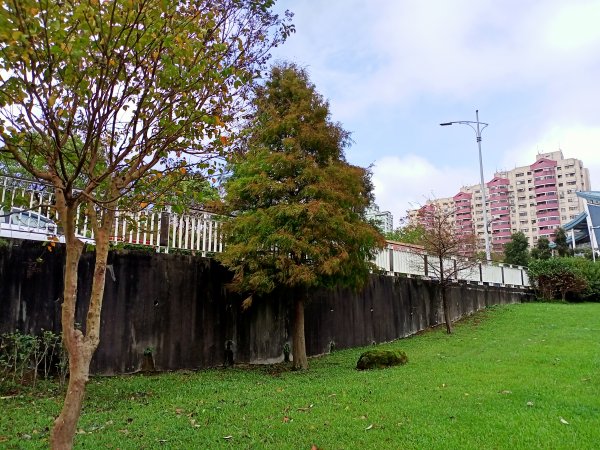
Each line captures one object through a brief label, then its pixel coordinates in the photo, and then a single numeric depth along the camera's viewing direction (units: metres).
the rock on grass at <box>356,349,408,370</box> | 9.00
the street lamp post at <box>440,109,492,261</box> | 21.27
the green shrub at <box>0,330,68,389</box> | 6.70
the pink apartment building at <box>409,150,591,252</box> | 72.44
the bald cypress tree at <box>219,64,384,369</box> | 8.50
